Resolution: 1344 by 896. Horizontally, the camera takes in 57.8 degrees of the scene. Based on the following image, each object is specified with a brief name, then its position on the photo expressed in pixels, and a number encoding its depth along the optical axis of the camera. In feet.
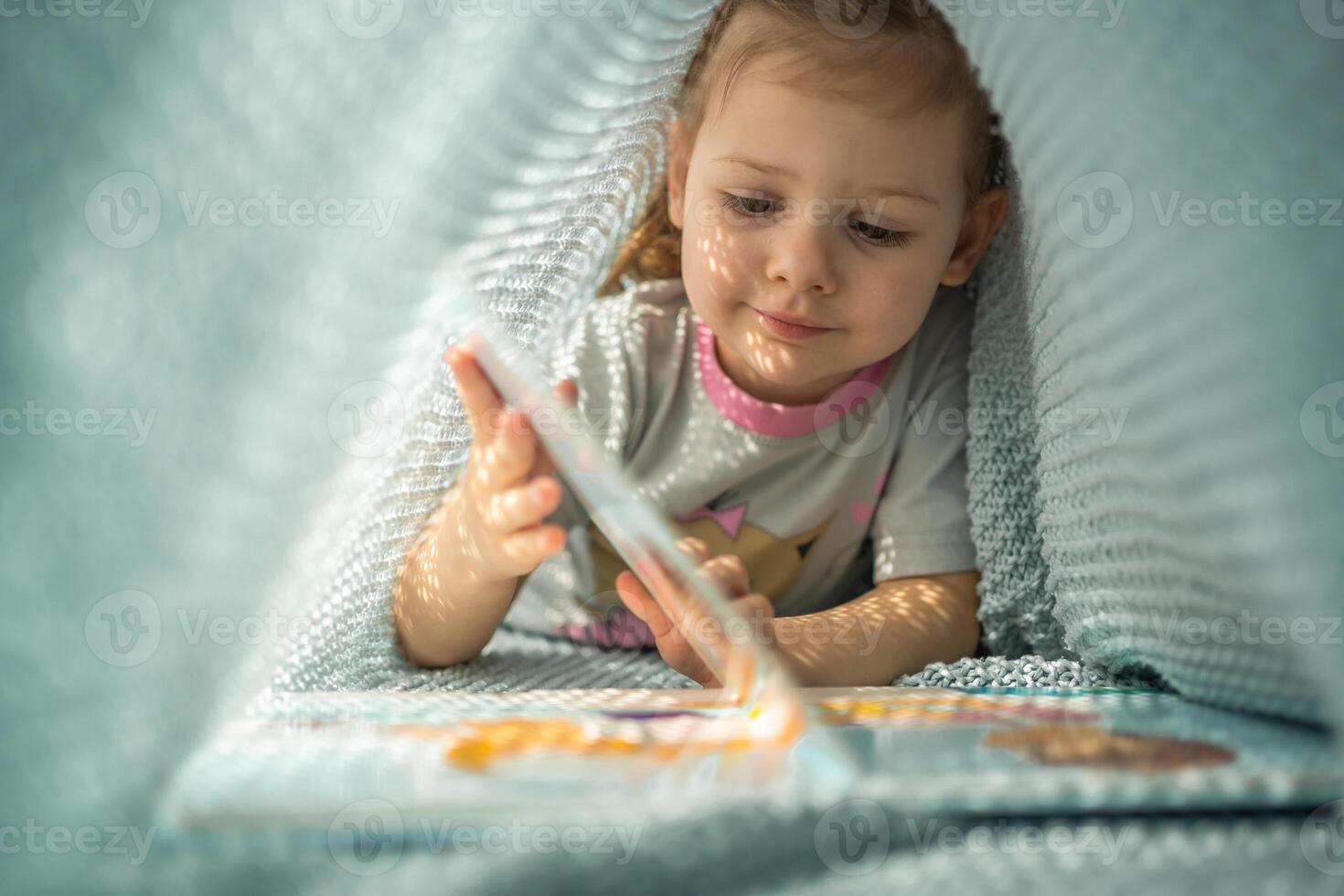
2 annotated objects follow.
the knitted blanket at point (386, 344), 1.42
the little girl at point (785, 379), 2.38
